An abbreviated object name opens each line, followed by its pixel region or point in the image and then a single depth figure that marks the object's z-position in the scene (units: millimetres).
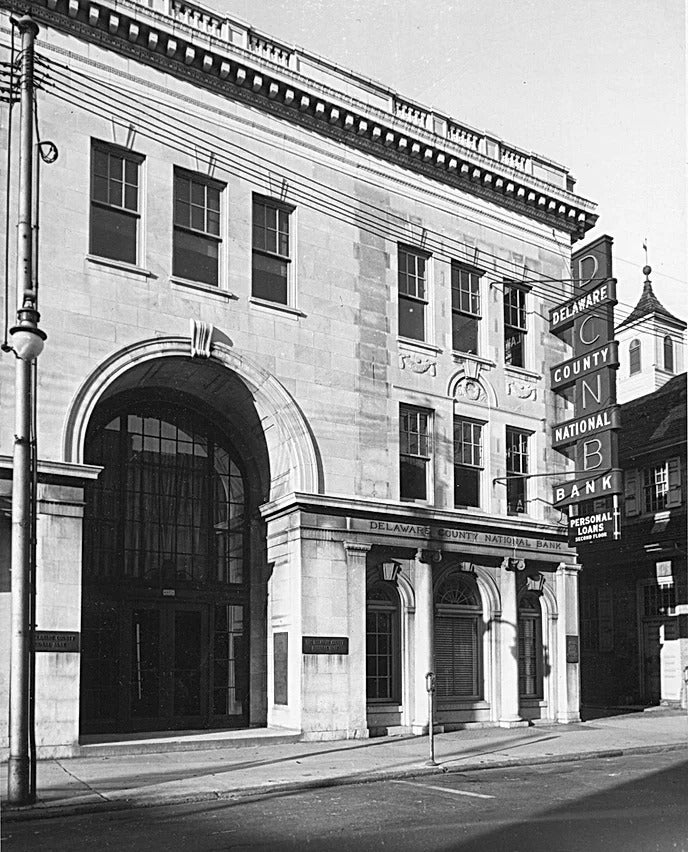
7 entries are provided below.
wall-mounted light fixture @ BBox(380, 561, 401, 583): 23078
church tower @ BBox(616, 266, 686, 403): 54031
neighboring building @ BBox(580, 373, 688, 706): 33719
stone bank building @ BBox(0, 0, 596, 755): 20031
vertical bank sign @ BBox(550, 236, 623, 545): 24812
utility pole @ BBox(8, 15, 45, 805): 13133
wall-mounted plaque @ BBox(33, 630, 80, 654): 18094
